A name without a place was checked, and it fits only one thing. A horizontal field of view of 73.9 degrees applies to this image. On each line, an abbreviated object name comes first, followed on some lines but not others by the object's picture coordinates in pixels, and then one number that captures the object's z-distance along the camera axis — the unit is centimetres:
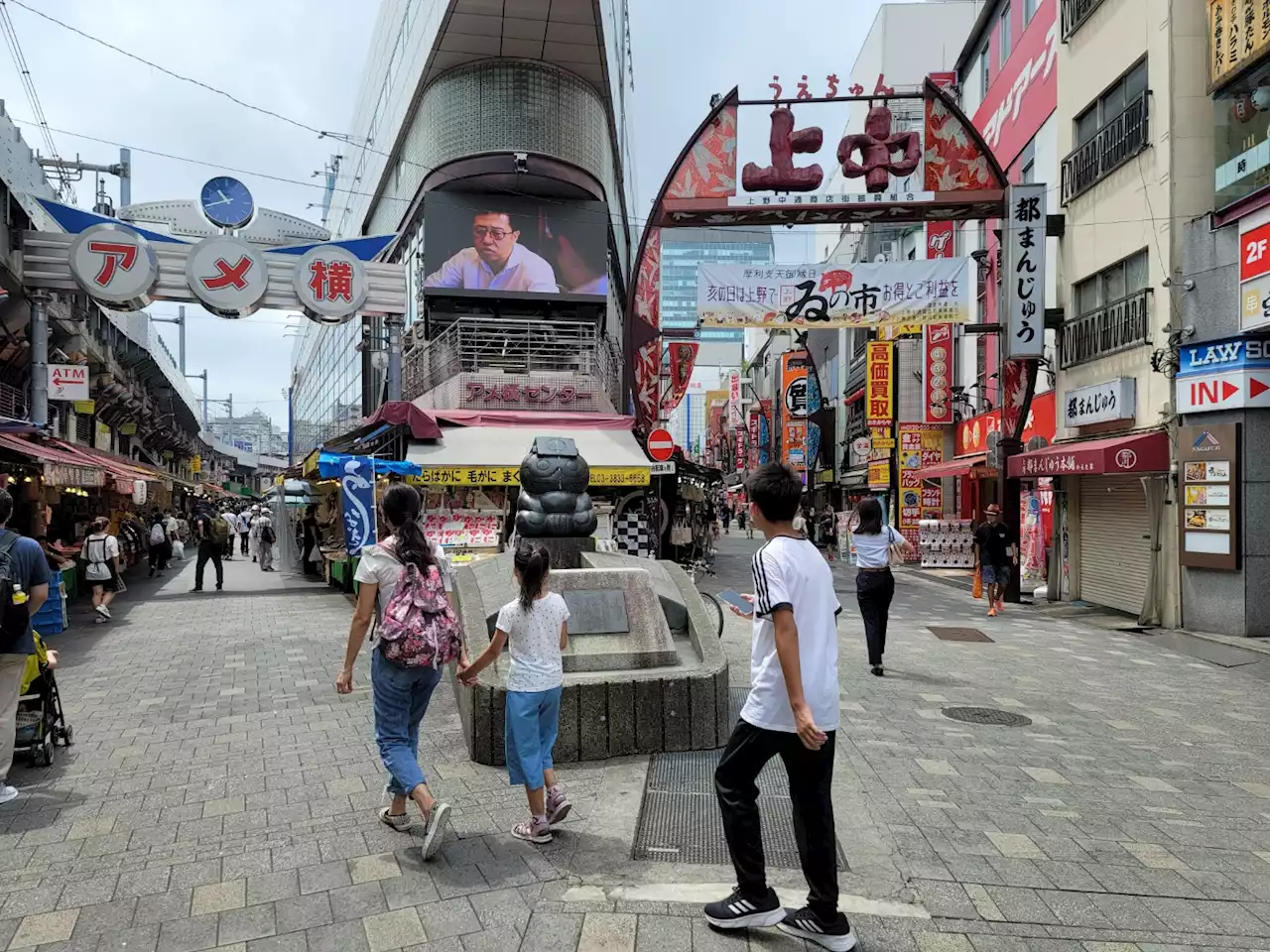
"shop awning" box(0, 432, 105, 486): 1176
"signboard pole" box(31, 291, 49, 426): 1552
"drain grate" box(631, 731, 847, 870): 409
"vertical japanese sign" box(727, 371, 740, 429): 6197
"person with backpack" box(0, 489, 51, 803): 467
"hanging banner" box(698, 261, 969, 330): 1570
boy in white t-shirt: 315
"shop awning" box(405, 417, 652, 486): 1669
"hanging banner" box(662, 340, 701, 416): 1934
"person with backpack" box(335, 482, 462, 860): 406
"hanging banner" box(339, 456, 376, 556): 1172
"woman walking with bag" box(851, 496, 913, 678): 817
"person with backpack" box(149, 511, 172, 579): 2131
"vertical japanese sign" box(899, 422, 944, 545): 2447
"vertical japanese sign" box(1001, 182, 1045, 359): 1449
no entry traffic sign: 1598
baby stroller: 536
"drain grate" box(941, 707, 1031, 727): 670
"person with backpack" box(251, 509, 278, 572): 2208
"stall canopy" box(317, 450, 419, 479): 1216
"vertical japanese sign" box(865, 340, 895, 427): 2519
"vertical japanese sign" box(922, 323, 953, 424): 2425
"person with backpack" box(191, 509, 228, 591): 1619
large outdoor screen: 2895
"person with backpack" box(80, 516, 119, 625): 1241
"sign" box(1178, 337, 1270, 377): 1062
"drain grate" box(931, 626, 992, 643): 1101
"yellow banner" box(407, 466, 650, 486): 1639
